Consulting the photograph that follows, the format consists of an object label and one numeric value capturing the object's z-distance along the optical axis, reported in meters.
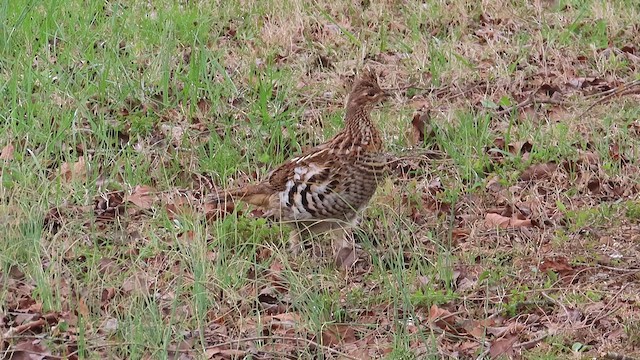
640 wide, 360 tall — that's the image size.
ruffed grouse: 13.62
